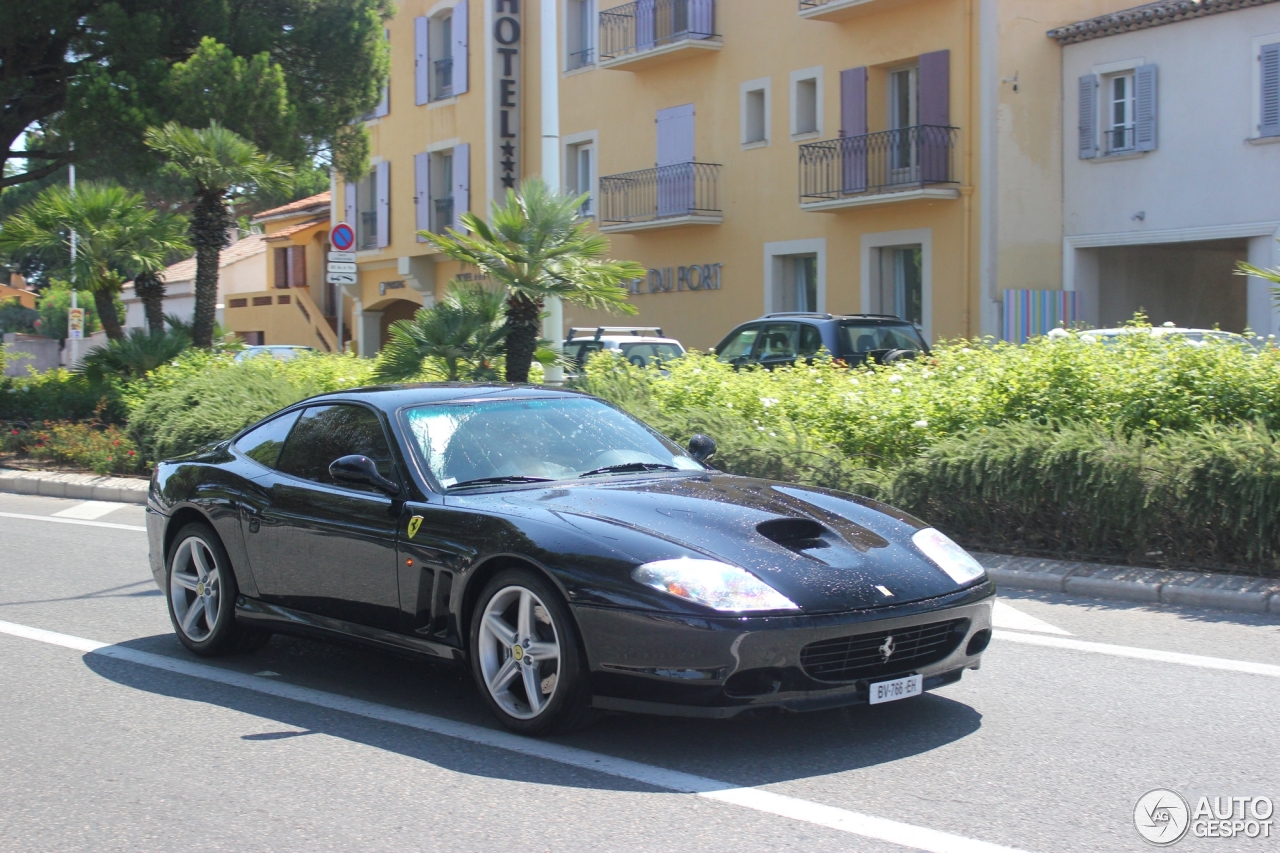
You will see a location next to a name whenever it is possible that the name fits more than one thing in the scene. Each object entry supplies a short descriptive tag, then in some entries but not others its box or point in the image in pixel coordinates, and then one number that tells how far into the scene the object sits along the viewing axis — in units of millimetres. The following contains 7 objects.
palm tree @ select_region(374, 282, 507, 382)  13344
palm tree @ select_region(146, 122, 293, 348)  18938
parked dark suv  16500
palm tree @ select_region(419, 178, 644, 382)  12977
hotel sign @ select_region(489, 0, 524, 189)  30922
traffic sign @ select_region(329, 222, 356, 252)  20391
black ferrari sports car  4711
